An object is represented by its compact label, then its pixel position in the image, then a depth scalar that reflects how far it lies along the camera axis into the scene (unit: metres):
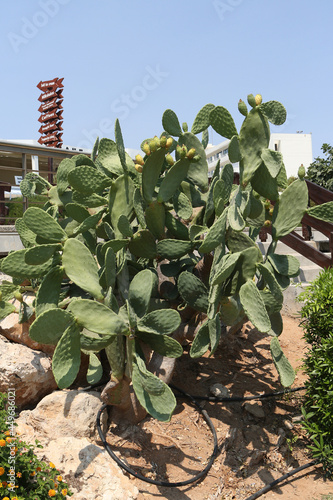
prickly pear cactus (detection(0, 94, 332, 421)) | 2.22
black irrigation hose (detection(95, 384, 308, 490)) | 2.44
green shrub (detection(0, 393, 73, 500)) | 1.97
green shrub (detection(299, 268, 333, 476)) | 2.66
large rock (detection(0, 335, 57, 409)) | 2.98
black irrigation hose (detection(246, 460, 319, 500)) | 2.47
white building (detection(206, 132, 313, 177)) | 34.62
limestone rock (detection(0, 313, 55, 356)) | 3.27
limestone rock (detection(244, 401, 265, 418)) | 3.05
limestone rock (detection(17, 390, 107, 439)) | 2.67
